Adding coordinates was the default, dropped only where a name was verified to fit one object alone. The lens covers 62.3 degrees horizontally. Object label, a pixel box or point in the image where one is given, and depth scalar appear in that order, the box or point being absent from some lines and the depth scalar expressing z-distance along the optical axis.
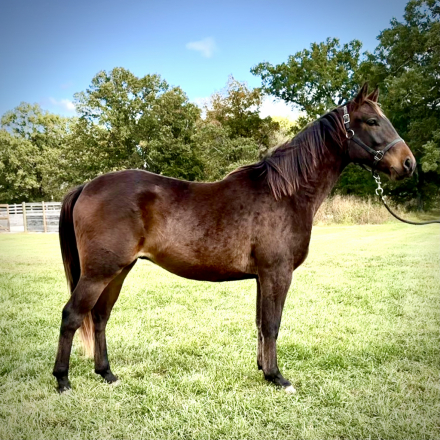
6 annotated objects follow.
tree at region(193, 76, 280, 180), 22.02
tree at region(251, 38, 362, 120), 22.89
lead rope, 3.01
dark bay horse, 2.72
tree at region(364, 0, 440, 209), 15.43
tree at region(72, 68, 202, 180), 18.48
